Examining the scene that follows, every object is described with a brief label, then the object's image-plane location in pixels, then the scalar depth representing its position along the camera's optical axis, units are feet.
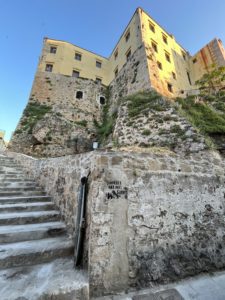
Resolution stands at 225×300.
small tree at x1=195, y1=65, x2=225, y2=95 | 46.58
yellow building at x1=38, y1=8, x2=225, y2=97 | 43.93
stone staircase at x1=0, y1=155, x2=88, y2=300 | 5.03
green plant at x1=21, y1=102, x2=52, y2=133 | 40.70
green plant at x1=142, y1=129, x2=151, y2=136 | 26.18
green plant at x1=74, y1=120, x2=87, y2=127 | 47.57
